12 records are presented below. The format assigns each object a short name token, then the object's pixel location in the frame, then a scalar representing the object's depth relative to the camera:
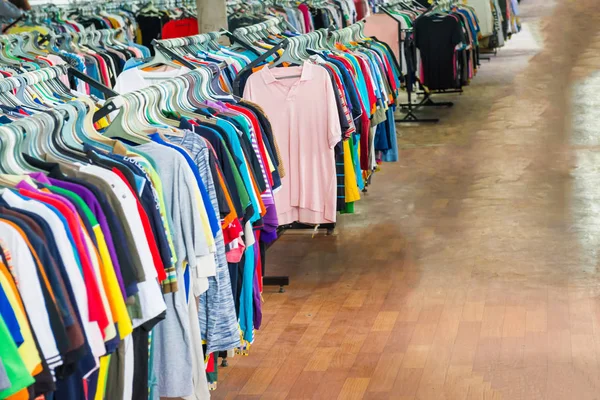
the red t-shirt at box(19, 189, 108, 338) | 2.54
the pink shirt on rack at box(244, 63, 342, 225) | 5.46
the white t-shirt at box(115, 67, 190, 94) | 4.84
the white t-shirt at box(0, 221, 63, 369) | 2.26
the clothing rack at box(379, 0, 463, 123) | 10.23
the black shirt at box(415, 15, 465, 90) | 10.90
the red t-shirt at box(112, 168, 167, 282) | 2.94
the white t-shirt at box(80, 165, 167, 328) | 2.84
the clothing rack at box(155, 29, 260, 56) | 5.31
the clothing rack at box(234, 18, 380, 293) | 5.62
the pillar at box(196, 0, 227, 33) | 7.01
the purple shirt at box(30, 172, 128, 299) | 2.70
